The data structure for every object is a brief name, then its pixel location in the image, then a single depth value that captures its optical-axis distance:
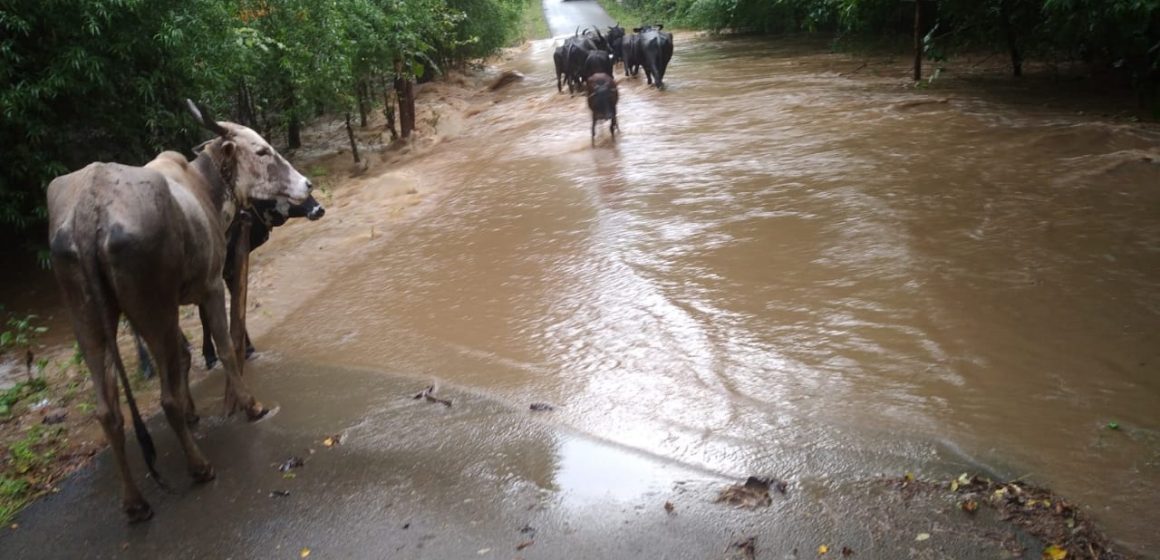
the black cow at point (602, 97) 11.29
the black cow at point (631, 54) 17.09
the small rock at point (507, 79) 19.47
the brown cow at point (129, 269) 3.34
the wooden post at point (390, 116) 13.52
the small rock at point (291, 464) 3.85
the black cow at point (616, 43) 19.30
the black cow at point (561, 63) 17.03
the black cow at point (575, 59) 16.80
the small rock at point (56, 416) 4.69
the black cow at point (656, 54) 15.40
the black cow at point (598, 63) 15.30
